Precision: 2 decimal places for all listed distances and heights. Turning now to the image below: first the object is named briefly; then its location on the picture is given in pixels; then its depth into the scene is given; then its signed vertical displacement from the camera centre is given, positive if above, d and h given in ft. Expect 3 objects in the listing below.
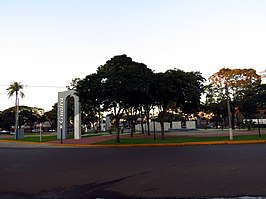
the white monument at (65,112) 124.36 +6.89
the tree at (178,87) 96.43 +12.92
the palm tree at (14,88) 175.22 +24.87
